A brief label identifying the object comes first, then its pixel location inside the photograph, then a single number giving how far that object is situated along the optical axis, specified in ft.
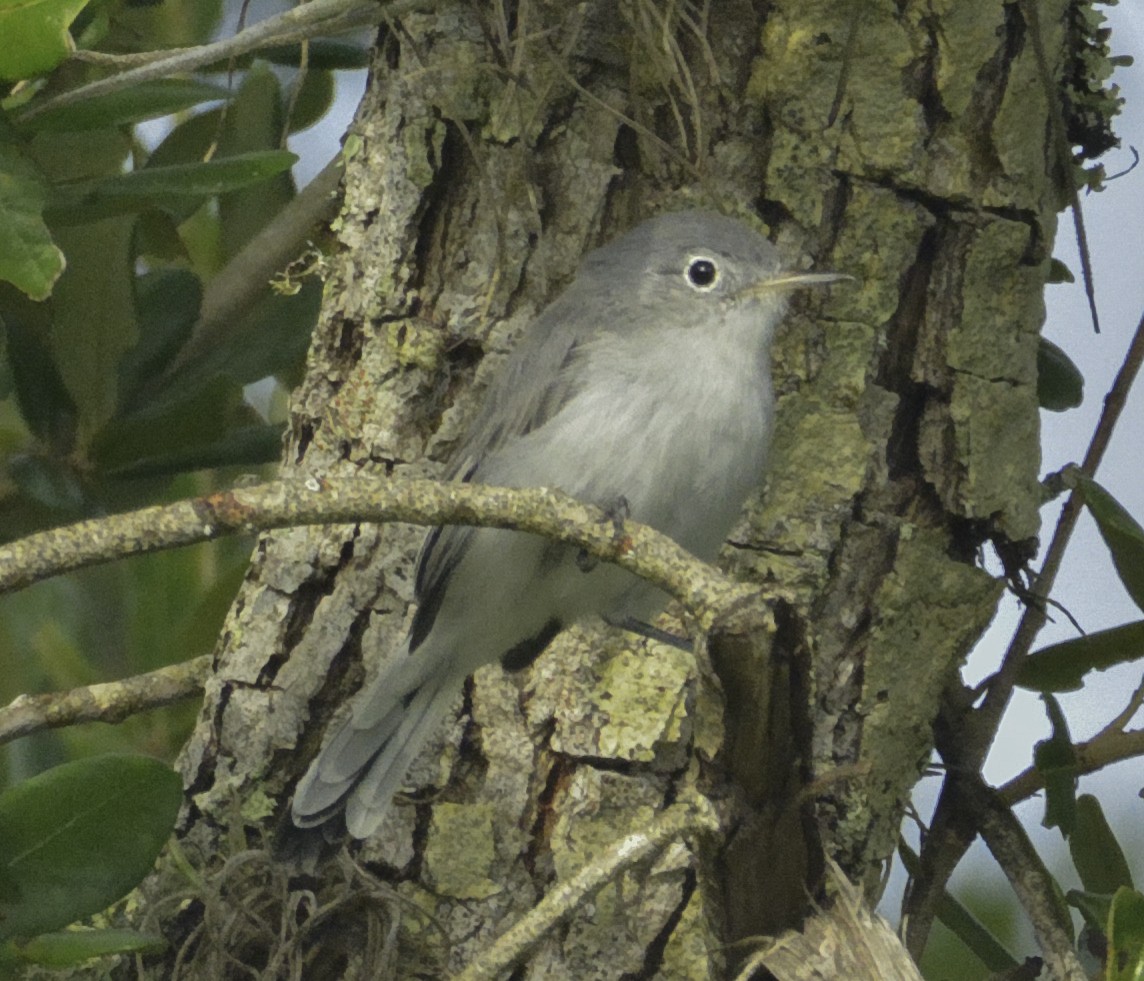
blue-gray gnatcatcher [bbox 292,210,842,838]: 16.34
